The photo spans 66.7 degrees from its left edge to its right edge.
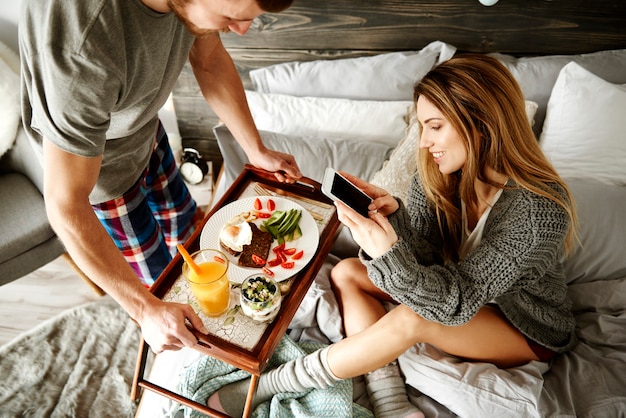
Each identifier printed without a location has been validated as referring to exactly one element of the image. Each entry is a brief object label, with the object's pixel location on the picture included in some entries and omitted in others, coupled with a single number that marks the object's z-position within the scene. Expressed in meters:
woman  1.18
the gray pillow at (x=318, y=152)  1.77
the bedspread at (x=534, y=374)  1.25
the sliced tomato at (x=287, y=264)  1.24
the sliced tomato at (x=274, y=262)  1.25
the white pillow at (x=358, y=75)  1.90
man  0.93
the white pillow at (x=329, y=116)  1.88
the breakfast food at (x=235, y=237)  1.26
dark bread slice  1.25
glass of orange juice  1.09
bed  1.32
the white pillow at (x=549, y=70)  1.83
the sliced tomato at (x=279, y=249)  1.27
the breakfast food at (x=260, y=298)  1.10
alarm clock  2.27
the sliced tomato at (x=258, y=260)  1.24
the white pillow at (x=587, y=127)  1.66
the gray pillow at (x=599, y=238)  1.51
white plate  1.23
